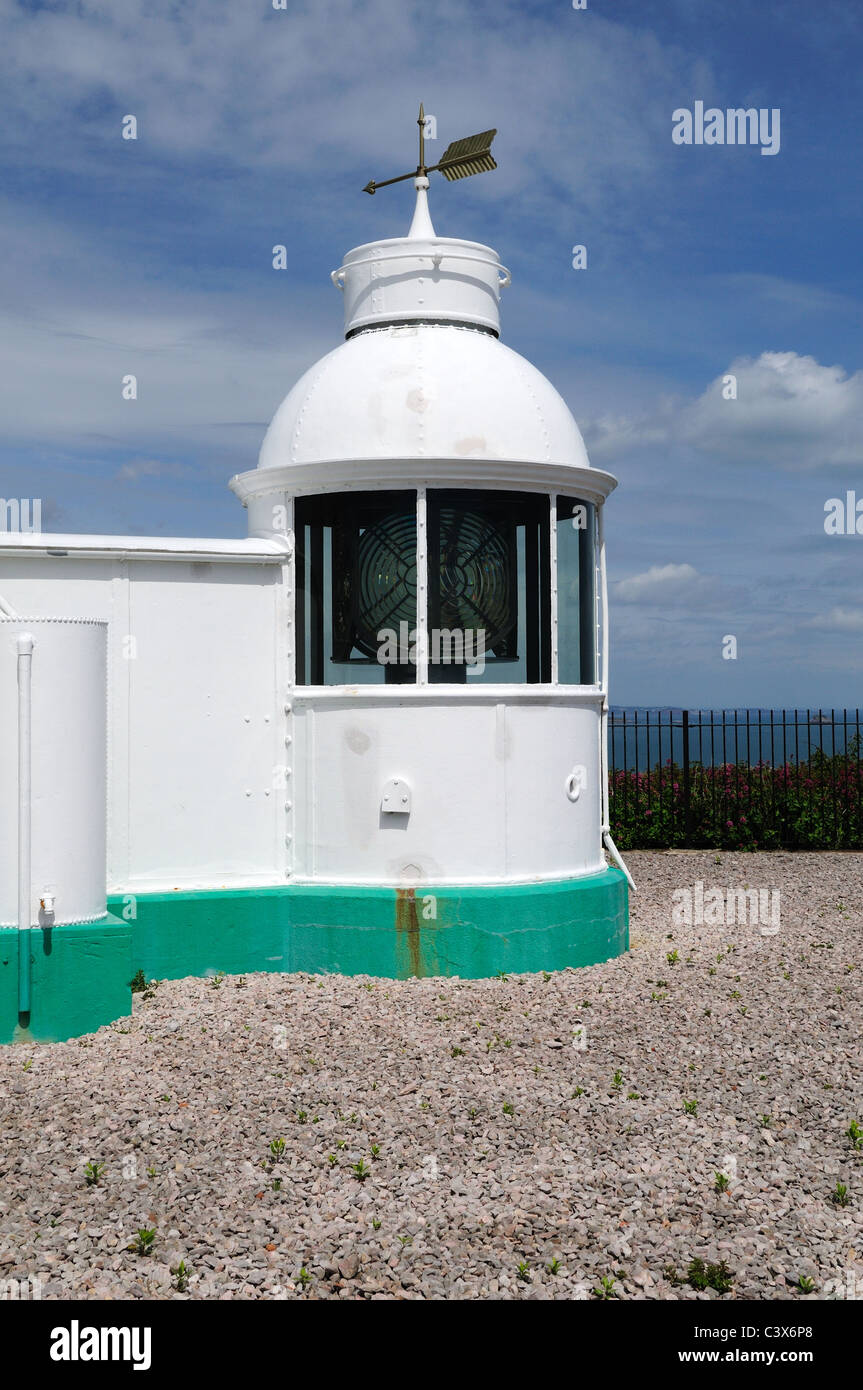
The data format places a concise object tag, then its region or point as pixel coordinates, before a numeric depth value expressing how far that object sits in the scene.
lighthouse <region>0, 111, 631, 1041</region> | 7.65
